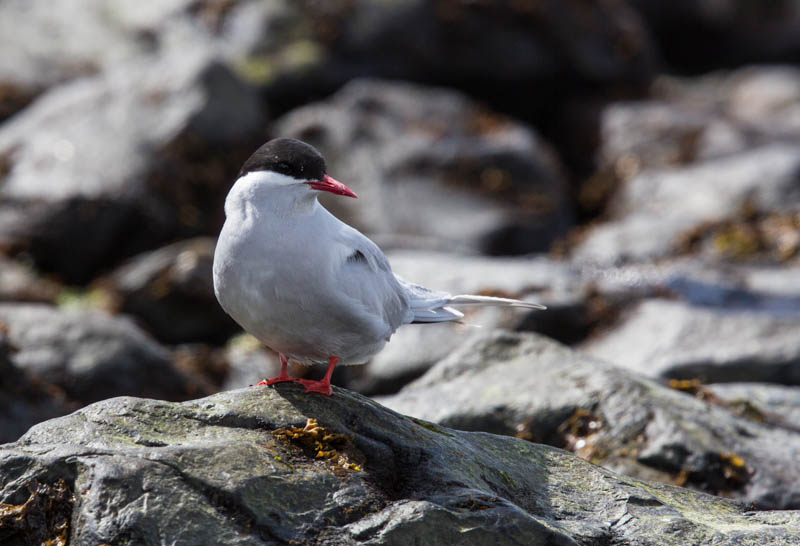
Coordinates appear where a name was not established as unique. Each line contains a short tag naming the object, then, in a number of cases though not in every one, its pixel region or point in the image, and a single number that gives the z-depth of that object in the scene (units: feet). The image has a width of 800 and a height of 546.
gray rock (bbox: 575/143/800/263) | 82.38
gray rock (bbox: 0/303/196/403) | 58.29
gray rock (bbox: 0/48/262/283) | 82.28
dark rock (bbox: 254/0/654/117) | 100.78
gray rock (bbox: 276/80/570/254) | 87.10
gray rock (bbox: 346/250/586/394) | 62.03
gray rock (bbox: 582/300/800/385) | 57.31
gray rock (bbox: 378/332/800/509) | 37.86
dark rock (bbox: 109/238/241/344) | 74.64
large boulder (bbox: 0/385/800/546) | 24.82
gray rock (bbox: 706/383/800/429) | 45.32
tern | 30.30
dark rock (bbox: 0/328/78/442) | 50.31
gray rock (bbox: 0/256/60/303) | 76.43
